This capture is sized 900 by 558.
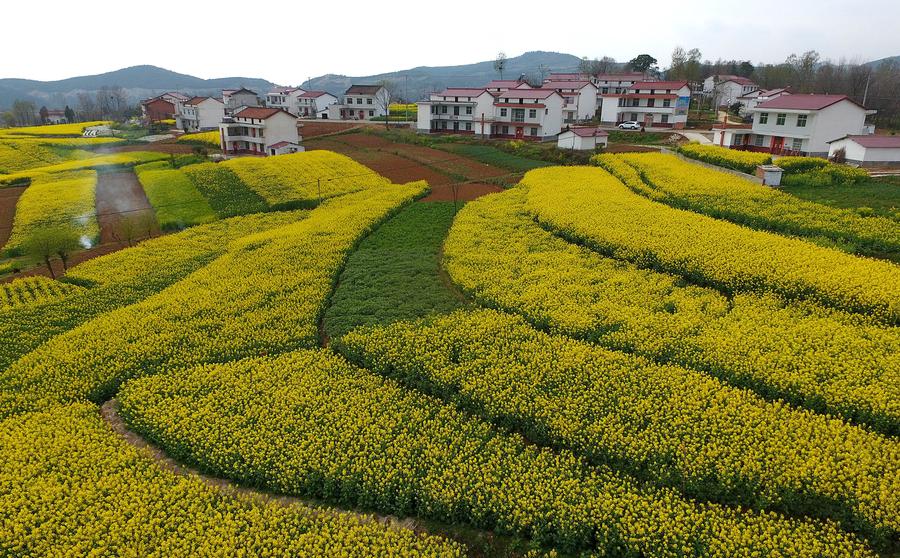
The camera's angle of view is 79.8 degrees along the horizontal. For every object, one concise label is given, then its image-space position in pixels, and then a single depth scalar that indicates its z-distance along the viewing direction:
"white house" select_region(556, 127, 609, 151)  58.44
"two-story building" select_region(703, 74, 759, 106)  99.69
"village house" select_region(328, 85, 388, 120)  100.06
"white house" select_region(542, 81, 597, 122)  82.00
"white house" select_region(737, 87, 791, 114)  79.44
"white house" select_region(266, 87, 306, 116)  112.26
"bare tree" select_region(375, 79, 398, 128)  100.56
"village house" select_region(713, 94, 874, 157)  48.00
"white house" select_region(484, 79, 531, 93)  89.64
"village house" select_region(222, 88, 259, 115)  106.56
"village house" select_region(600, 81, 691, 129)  73.00
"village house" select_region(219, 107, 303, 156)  64.79
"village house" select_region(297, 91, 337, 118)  110.00
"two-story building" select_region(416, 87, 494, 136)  76.88
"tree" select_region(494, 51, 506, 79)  127.56
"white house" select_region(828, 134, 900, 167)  42.25
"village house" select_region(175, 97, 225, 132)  91.75
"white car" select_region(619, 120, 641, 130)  72.69
